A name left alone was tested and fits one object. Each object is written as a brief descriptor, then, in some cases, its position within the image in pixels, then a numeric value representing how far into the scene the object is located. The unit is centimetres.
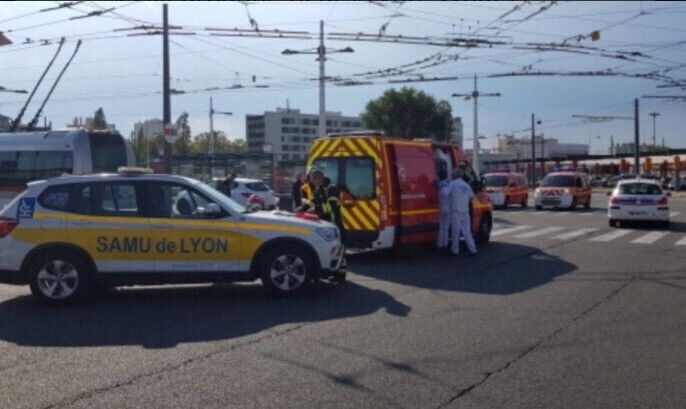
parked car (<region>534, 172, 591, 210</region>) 3509
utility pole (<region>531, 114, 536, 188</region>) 7750
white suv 999
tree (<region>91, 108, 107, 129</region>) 8838
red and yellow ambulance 1448
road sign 2407
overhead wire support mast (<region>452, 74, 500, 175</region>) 5076
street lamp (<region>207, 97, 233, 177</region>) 6574
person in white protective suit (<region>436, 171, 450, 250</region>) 1602
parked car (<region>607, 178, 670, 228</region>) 2380
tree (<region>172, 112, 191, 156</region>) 10344
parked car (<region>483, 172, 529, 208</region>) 3675
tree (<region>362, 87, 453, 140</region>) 8331
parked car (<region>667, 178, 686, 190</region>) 7273
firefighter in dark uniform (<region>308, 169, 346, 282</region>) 1332
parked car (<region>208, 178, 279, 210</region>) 2959
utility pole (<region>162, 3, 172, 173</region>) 2304
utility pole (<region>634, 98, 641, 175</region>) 5584
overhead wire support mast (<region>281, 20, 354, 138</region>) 3028
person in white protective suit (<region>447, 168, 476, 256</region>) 1570
